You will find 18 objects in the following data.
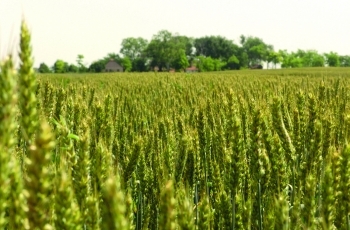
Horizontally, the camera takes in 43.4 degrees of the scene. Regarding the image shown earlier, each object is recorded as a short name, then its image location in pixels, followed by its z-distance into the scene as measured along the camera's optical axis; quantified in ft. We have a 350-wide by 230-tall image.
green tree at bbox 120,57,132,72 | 322.75
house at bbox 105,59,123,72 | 342.03
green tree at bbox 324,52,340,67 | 356.42
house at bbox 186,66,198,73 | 356.44
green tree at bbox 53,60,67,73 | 265.34
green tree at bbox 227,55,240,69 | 337.11
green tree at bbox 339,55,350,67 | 393.97
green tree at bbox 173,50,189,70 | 290.56
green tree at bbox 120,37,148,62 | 379.96
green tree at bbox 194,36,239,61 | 365.61
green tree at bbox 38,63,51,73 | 275.59
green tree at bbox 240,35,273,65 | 381.40
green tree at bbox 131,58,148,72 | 331.57
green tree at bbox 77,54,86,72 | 281.33
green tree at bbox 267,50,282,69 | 336.90
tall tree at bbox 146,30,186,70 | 304.30
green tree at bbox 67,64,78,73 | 284.45
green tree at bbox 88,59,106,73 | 322.94
